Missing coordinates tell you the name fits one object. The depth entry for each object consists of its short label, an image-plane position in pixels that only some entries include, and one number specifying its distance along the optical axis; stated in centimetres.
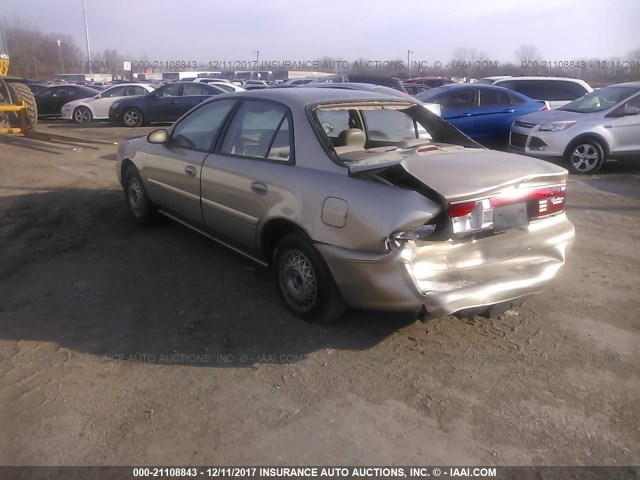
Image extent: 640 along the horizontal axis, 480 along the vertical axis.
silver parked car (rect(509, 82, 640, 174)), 973
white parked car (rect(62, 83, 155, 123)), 1784
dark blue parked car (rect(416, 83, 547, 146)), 1230
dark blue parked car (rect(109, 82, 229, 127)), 1652
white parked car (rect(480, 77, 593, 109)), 1419
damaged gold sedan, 332
